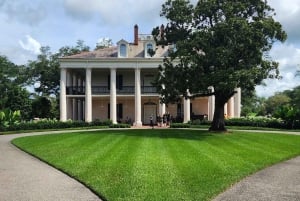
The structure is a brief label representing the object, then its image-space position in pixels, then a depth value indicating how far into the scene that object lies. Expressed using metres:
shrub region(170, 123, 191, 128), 22.84
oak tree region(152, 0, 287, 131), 14.94
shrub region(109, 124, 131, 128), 23.42
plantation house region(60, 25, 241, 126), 27.22
